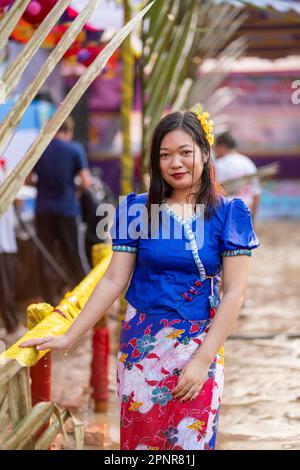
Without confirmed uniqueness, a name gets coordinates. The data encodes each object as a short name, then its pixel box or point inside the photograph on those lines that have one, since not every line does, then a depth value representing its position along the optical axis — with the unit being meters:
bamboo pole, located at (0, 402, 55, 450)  3.35
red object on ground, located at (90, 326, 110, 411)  7.97
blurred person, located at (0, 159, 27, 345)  11.23
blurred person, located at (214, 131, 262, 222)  12.51
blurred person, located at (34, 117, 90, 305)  12.28
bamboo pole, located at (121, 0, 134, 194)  9.53
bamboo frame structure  3.36
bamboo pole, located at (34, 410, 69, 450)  3.41
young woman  4.35
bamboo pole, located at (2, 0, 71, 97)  3.59
